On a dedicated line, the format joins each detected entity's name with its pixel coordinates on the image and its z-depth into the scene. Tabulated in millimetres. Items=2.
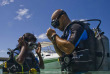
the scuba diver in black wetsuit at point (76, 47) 1879
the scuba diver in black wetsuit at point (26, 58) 2459
